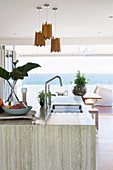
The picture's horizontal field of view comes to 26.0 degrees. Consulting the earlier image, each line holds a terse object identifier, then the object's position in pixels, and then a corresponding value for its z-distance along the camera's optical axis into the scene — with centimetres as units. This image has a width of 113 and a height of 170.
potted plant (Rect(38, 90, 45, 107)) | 274
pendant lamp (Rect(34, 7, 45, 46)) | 398
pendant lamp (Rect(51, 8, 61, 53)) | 405
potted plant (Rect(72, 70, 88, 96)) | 454
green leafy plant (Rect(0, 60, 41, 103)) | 230
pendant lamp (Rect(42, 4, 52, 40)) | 376
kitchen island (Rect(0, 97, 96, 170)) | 195
